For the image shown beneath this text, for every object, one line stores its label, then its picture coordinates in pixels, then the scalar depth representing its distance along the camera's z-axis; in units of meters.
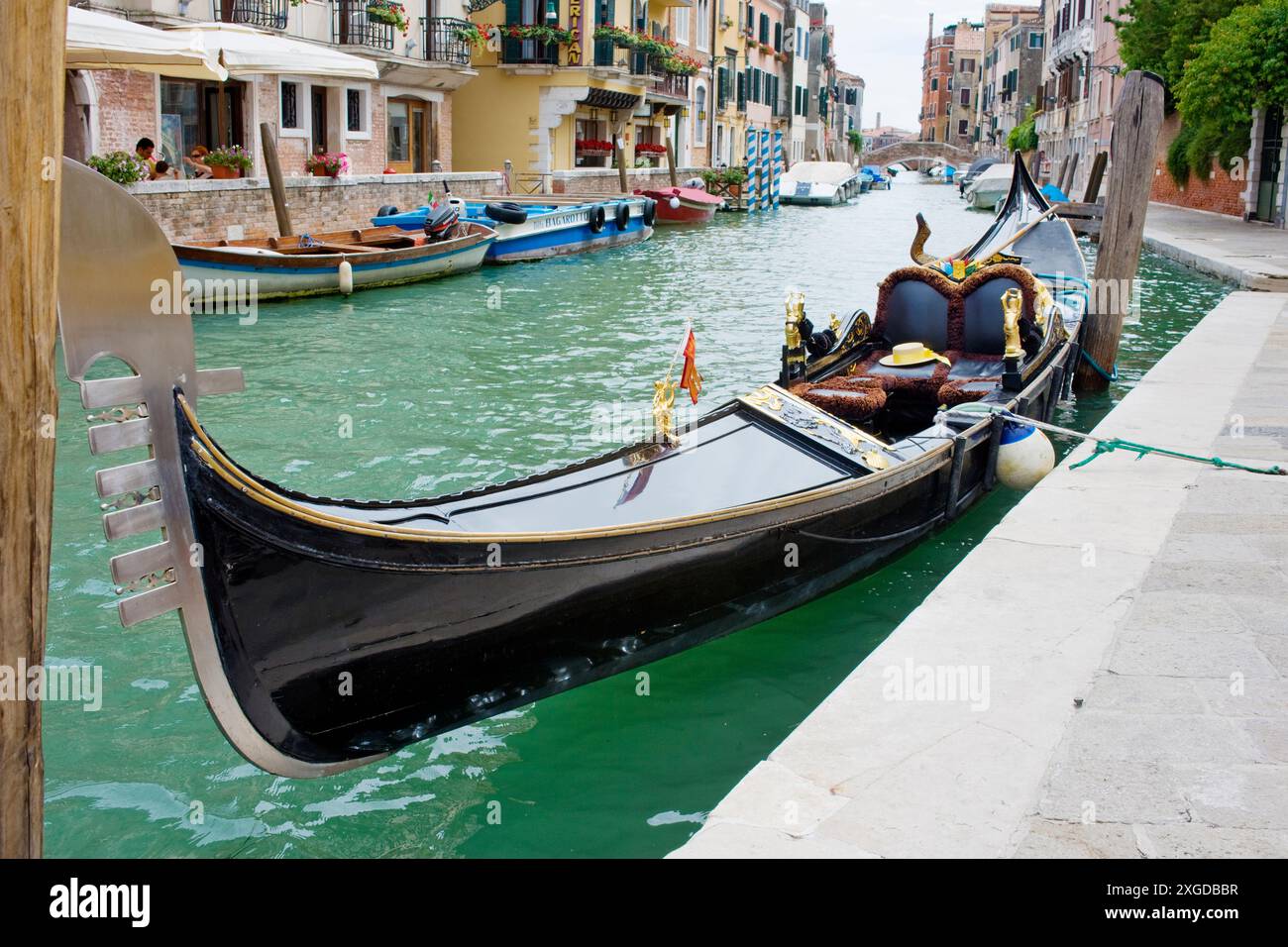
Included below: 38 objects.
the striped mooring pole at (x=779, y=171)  34.28
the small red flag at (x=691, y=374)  4.14
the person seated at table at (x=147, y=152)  11.87
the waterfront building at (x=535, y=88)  23.11
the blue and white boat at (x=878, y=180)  53.53
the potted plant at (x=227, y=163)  13.25
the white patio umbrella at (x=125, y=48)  9.62
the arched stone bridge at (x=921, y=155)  65.75
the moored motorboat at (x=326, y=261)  11.13
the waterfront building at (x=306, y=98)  12.83
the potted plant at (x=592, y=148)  25.30
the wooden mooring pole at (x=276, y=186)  12.42
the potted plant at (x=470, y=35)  20.03
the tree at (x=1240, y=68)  16.17
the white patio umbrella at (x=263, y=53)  11.40
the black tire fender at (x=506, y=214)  16.47
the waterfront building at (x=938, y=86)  86.50
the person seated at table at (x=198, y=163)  12.83
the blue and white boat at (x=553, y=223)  16.52
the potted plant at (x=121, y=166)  10.70
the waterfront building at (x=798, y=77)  47.72
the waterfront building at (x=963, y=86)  84.00
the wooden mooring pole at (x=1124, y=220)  7.96
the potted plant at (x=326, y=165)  15.17
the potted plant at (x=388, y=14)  17.17
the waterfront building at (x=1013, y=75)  56.81
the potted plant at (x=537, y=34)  22.61
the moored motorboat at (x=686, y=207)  24.19
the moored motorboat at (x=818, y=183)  35.34
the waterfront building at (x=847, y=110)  65.94
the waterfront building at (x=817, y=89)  53.00
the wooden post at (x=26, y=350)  1.87
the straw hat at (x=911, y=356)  6.18
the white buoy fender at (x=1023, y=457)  5.25
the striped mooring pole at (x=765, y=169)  30.93
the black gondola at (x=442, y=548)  2.44
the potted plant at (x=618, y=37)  23.67
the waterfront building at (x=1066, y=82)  37.16
